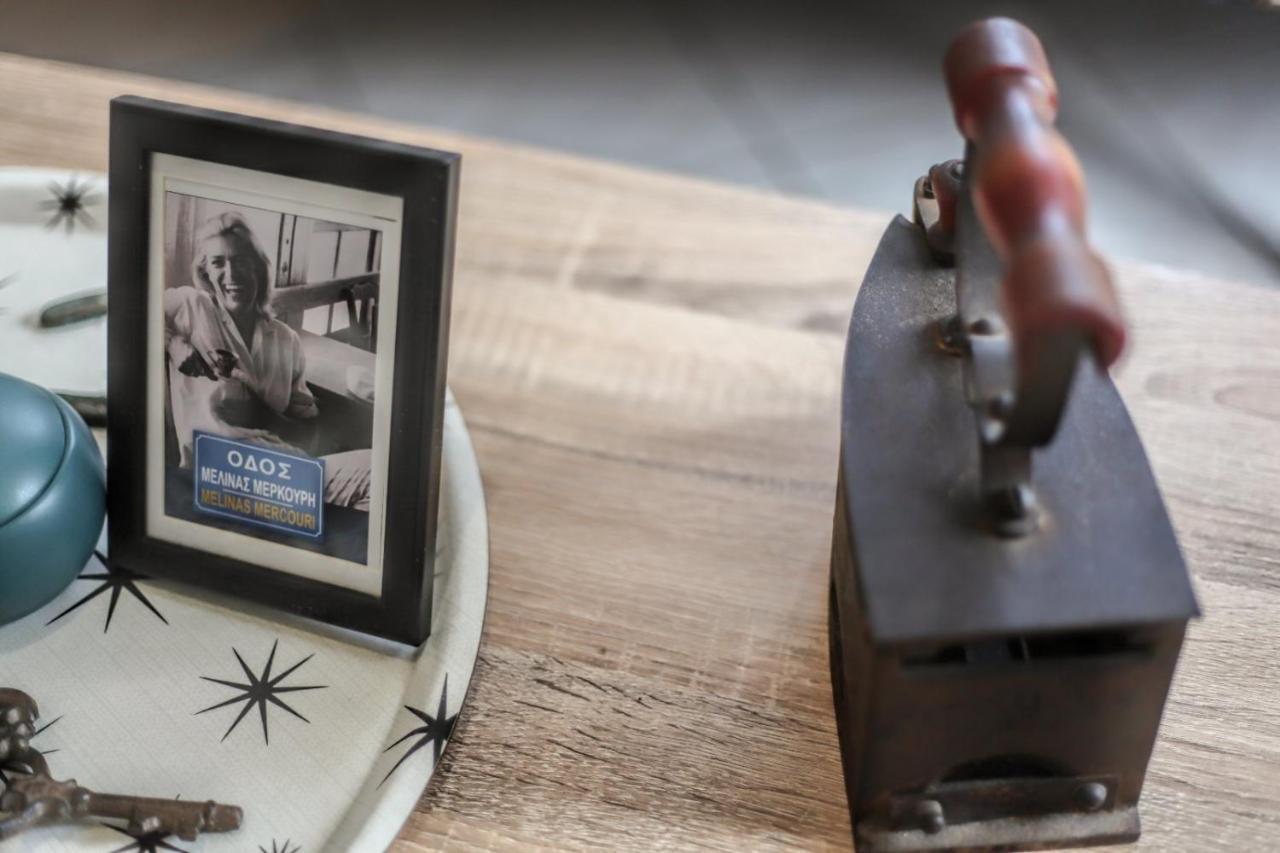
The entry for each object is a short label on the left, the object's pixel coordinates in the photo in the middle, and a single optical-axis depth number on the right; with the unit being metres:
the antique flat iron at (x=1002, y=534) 0.43
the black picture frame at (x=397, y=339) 0.53
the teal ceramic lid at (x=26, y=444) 0.55
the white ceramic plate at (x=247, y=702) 0.55
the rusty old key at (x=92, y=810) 0.52
